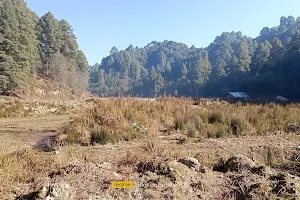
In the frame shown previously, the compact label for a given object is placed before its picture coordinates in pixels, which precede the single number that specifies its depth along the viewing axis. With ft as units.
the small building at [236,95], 131.96
